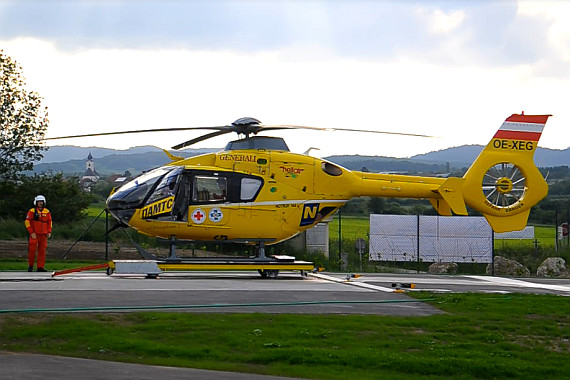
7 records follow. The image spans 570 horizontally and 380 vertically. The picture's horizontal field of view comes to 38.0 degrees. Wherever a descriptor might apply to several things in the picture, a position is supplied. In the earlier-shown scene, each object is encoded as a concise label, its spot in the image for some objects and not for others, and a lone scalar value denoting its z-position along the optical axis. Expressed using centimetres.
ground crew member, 2107
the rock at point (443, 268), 3278
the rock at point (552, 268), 3256
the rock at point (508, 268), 3284
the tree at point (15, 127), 3625
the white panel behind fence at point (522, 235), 4434
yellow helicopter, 2019
